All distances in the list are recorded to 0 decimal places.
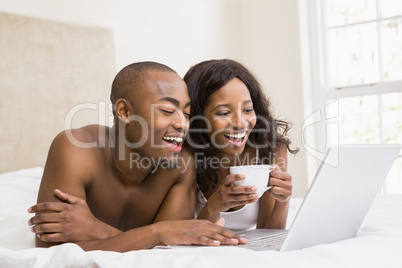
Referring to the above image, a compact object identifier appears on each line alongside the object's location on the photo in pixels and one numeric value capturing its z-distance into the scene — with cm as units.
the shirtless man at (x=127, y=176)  125
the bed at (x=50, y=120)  102
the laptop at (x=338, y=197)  102
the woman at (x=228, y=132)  172
